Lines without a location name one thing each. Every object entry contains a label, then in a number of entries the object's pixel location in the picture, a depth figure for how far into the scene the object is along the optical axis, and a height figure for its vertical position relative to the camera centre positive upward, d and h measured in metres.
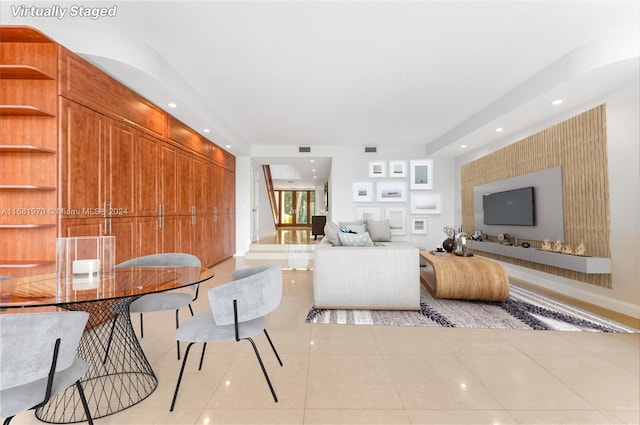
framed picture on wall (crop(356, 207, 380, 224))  7.42 +0.03
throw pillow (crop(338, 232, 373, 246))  4.01 -0.34
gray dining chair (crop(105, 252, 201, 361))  2.19 -0.62
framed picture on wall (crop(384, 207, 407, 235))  7.46 -0.05
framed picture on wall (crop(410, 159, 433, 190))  7.41 +0.97
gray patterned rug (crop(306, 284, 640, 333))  2.97 -1.10
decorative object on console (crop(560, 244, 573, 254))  3.93 -0.50
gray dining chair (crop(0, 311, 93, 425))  1.02 -0.49
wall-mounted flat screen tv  4.70 +0.09
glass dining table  1.40 -0.50
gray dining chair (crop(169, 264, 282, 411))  1.67 -0.54
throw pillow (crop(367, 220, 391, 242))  6.55 -0.37
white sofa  3.35 -0.71
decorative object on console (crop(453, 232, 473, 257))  4.23 -0.53
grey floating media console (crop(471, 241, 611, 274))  3.39 -0.61
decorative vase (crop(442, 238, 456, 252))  4.65 -0.49
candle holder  1.76 -0.25
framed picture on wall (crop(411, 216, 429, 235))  7.44 -0.28
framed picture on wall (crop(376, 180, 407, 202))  7.41 +0.59
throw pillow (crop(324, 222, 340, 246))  4.31 -0.28
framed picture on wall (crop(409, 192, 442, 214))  7.43 +0.26
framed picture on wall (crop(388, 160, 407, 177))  7.40 +1.10
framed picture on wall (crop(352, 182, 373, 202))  7.43 +0.57
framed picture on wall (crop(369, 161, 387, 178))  7.41 +1.11
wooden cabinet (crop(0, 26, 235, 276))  2.52 +0.59
